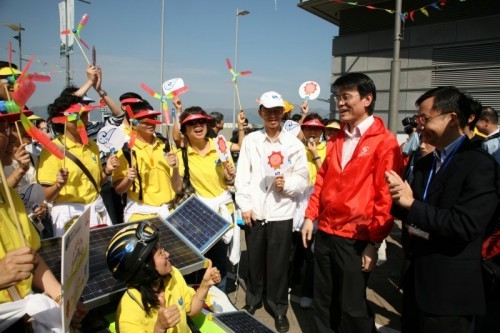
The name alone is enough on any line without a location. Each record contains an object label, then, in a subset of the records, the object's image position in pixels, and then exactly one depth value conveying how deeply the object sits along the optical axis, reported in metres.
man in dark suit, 1.99
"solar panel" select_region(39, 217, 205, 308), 2.13
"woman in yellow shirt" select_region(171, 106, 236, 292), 3.84
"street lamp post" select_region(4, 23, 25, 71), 3.52
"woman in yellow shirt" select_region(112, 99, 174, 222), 3.43
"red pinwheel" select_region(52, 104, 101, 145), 3.17
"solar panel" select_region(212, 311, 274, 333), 2.63
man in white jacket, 3.62
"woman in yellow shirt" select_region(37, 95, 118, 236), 3.12
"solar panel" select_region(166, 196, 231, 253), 2.97
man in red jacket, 2.66
